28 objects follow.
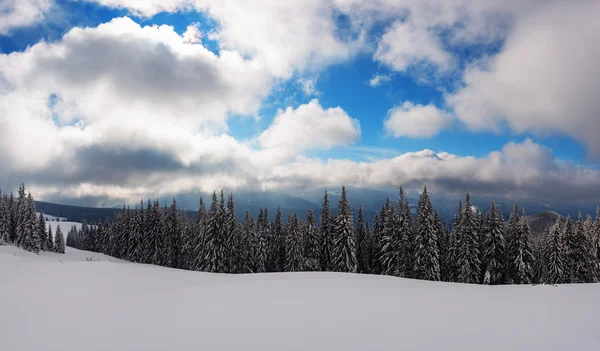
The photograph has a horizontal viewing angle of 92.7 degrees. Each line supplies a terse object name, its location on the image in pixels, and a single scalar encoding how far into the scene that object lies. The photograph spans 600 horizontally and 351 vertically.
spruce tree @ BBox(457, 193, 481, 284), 37.00
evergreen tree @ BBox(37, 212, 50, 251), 69.59
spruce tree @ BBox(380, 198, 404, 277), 40.66
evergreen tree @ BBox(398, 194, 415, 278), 40.06
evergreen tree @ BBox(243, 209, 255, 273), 49.22
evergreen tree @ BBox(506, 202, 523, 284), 37.59
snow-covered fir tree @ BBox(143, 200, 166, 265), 54.22
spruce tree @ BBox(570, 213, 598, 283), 39.16
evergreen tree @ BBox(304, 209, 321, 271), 45.03
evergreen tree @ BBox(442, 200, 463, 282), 39.44
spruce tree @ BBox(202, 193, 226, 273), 42.72
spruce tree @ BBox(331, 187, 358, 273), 41.50
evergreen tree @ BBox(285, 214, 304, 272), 45.38
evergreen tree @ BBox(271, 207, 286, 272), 52.81
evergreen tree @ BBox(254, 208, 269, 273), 49.31
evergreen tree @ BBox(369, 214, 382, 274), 49.31
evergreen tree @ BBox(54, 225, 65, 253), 78.75
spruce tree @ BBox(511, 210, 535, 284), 36.84
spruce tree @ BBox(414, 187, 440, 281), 37.62
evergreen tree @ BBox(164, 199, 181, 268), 53.94
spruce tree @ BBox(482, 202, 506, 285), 37.88
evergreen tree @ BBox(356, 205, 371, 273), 51.09
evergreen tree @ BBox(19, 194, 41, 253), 56.03
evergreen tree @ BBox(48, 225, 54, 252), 77.06
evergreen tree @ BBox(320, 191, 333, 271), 45.84
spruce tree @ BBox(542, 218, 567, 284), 39.00
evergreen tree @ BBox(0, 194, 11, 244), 64.06
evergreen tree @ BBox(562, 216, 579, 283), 39.16
